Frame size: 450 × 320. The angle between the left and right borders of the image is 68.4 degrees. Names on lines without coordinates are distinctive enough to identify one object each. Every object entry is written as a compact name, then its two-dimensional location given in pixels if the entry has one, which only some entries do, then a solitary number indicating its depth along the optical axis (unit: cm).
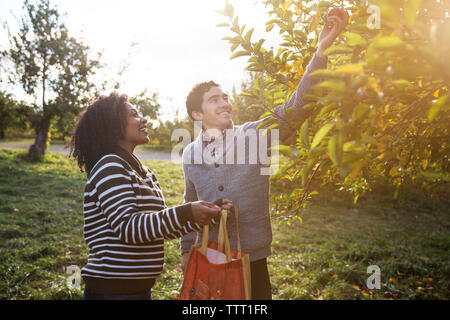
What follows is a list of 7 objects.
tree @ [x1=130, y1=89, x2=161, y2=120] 1472
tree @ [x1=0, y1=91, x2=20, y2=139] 1374
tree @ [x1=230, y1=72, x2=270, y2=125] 1031
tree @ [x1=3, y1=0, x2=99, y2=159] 1334
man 195
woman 159
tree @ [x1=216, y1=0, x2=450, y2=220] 75
